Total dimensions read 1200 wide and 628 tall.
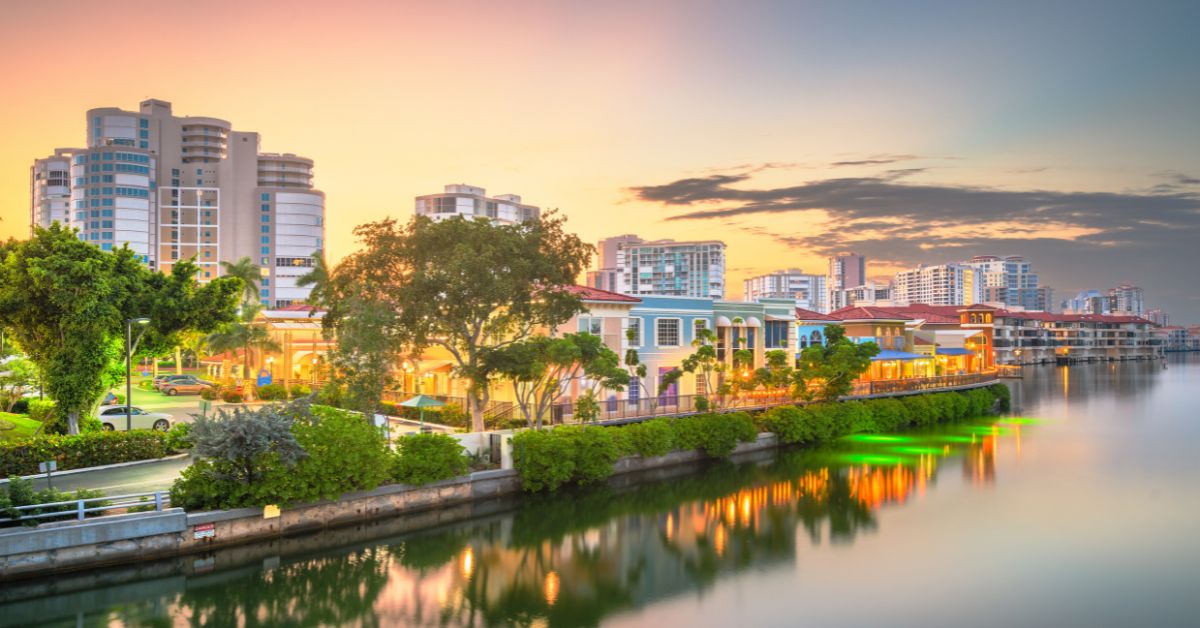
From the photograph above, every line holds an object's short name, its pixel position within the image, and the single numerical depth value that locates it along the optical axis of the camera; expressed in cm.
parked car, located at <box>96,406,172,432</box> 3553
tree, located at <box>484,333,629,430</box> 3209
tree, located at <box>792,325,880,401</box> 4641
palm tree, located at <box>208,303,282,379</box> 5359
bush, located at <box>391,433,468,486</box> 2698
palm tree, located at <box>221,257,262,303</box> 7238
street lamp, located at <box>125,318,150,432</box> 2876
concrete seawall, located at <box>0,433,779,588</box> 1997
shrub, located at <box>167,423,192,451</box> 2970
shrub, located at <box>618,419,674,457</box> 3466
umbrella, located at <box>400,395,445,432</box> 3441
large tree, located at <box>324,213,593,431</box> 3166
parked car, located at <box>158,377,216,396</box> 5441
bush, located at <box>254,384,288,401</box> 4727
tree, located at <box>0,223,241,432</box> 2858
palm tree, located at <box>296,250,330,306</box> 3380
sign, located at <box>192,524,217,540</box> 2227
